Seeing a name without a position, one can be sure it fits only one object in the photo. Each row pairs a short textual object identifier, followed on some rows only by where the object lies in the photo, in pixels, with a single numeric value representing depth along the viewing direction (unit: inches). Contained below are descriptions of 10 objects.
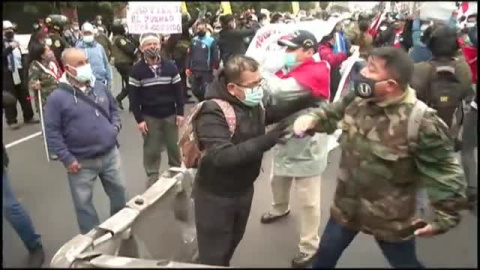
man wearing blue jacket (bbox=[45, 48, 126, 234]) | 146.6
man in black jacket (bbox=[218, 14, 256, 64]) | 332.9
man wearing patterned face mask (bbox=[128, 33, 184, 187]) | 202.8
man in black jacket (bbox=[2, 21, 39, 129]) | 310.2
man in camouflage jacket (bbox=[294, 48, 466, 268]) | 91.8
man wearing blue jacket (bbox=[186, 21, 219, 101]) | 352.5
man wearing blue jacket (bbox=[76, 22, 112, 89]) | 302.4
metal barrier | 88.9
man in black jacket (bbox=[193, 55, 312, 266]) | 106.7
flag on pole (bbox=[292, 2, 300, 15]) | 358.7
